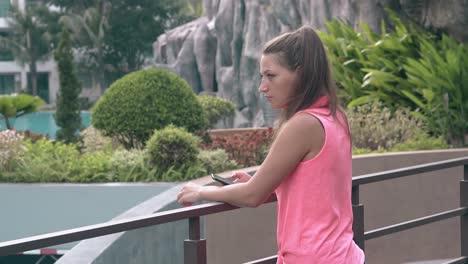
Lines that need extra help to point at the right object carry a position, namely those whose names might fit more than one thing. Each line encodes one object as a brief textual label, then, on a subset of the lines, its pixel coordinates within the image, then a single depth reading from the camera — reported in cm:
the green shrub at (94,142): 1432
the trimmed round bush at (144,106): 1330
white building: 5888
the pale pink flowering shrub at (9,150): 1288
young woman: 290
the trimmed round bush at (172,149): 1178
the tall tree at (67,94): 1623
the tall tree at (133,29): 5456
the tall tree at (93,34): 5394
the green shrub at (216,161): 1206
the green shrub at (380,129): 1334
